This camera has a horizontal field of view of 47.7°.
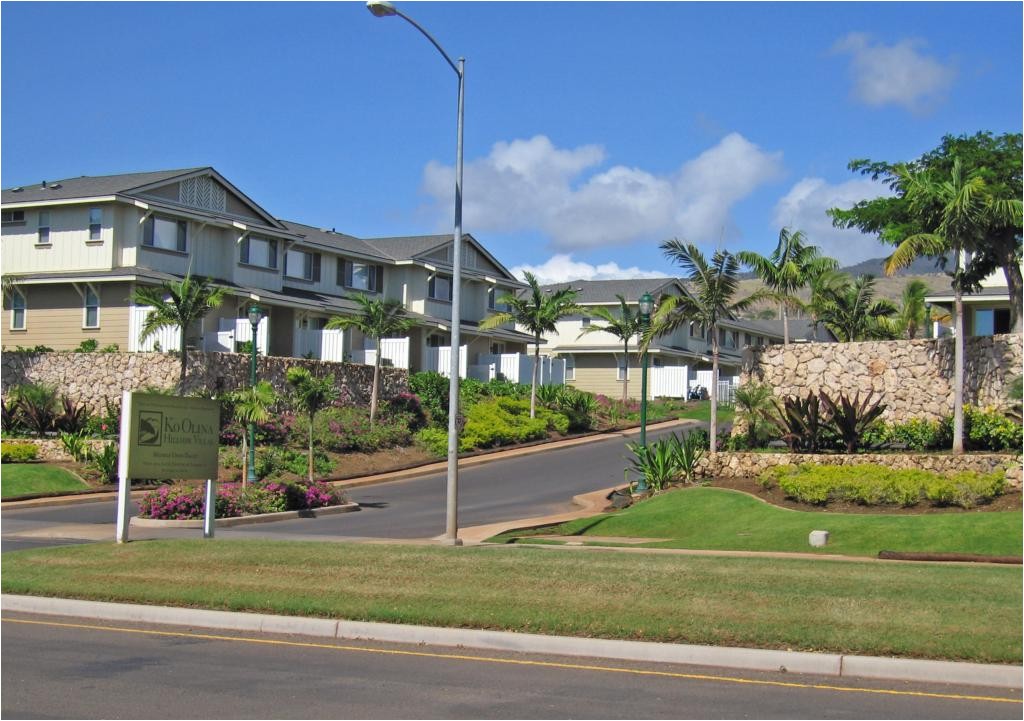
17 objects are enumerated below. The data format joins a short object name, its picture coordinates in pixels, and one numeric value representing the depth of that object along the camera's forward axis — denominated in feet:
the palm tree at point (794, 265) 123.85
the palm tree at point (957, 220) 82.07
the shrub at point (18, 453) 109.29
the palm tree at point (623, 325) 176.45
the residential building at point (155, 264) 137.39
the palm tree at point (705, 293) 100.07
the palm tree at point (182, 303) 118.11
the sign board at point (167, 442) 59.31
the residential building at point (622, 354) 208.54
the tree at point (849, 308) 152.56
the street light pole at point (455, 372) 68.54
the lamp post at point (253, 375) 102.21
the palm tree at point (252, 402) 97.91
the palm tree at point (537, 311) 160.44
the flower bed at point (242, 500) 83.05
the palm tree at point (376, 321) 139.44
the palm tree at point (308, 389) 102.06
